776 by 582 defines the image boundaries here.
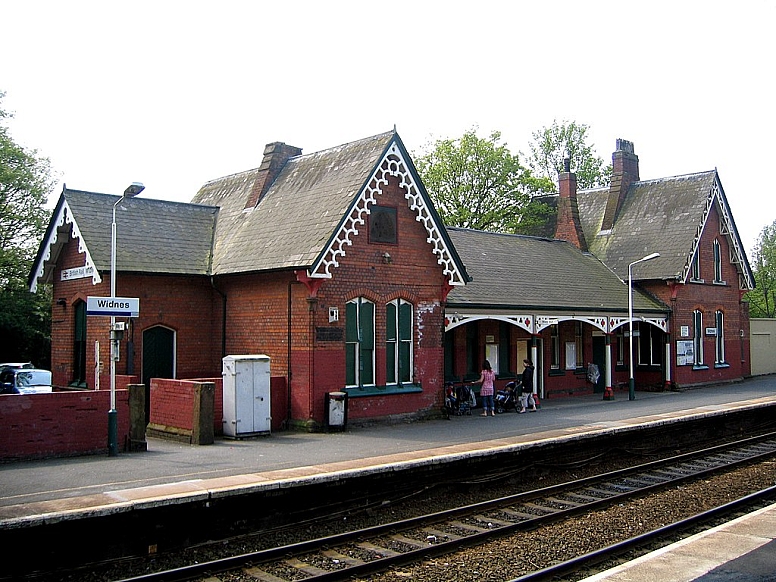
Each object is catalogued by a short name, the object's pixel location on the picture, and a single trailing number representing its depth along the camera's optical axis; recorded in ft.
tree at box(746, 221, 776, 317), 209.87
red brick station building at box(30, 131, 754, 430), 61.98
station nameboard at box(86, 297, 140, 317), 47.42
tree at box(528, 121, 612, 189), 200.75
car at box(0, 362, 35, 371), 83.05
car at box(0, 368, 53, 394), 72.34
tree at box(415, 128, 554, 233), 151.43
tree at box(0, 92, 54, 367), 116.26
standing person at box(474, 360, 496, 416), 73.26
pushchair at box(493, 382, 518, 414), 76.74
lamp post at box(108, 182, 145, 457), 47.70
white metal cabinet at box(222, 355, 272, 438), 56.05
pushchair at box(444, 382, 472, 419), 74.08
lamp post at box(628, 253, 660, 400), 90.17
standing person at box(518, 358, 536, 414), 77.36
